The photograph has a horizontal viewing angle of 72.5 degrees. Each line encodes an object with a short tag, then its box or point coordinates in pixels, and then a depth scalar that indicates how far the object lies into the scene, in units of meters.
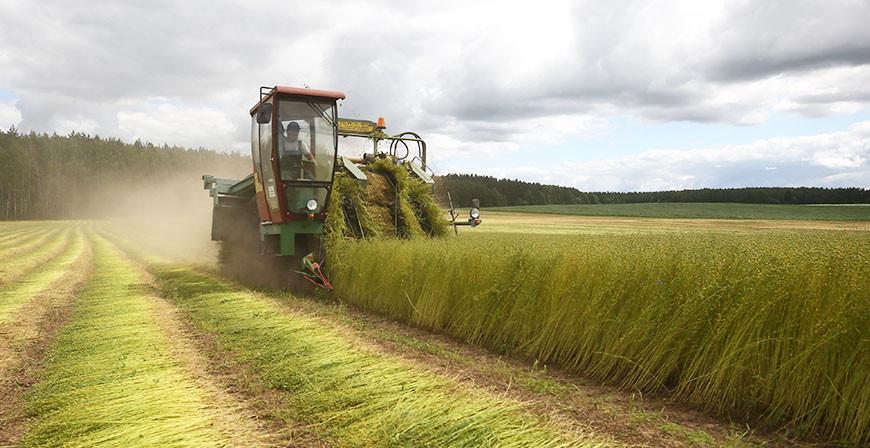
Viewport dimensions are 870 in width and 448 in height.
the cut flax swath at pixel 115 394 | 3.41
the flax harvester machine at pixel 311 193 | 9.22
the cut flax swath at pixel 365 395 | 3.19
